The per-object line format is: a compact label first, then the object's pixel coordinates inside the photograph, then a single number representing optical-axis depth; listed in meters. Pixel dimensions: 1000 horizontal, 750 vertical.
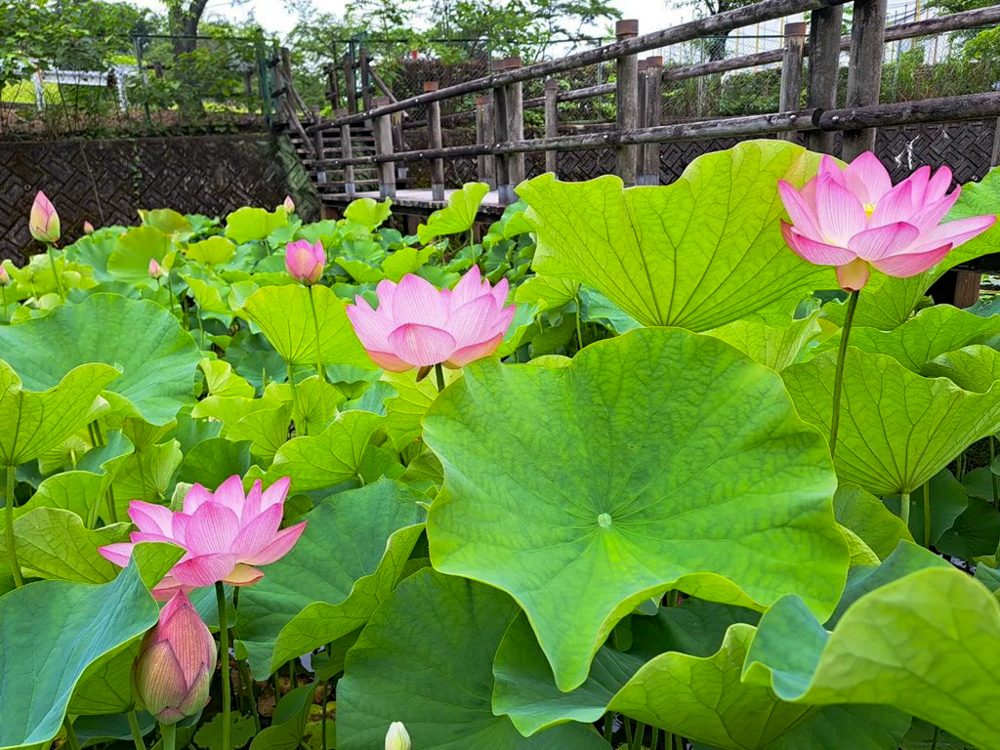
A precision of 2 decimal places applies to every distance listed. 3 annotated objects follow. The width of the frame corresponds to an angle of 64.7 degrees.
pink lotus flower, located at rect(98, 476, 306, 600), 0.38
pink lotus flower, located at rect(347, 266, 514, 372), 0.44
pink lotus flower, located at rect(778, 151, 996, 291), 0.38
